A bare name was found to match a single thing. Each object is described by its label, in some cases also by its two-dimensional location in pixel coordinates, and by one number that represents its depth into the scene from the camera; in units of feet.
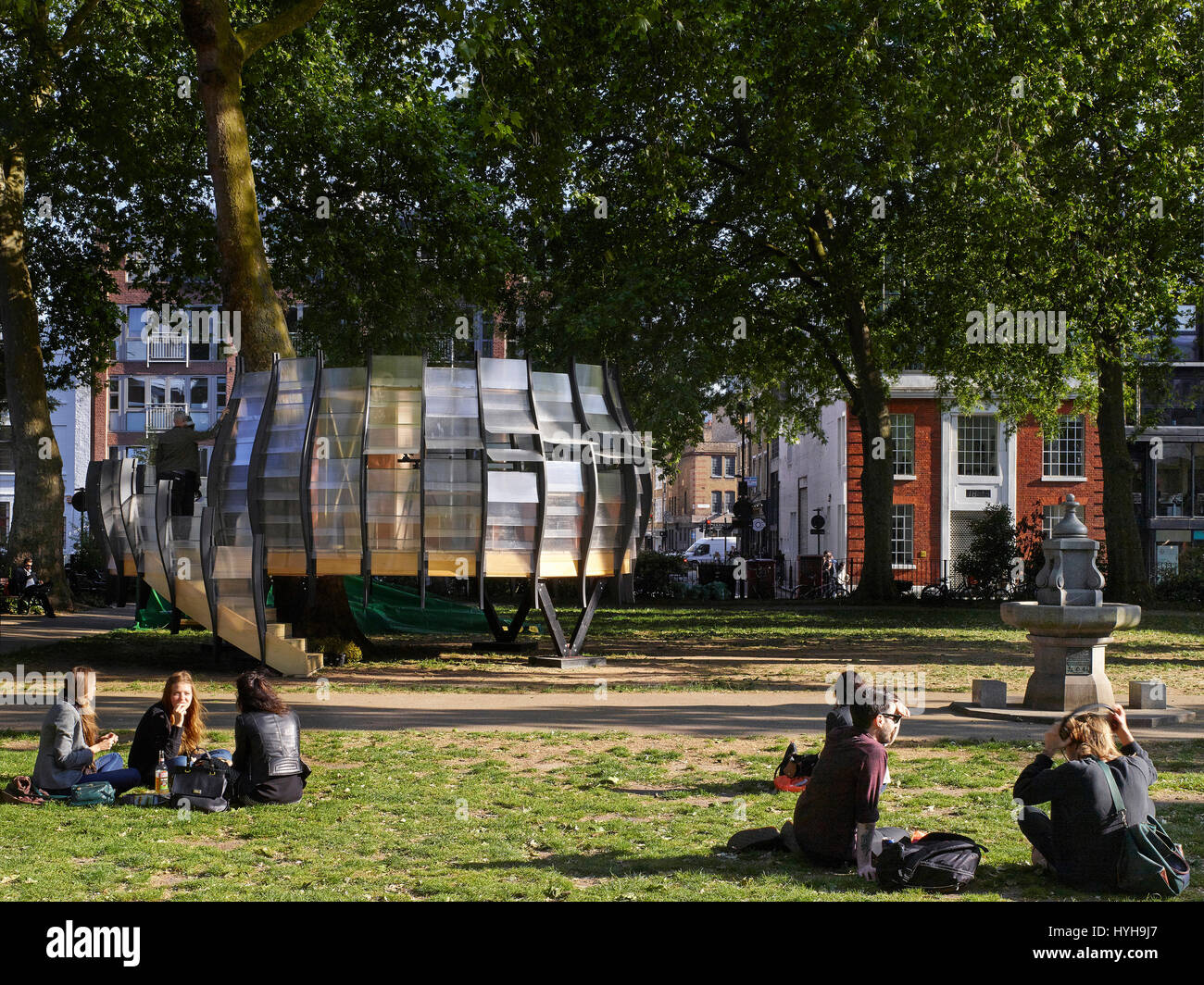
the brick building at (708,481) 398.62
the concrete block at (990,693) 50.44
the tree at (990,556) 132.16
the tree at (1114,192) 82.43
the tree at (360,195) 97.86
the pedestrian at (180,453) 68.90
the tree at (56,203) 93.45
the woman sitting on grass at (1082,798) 24.16
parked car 219.00
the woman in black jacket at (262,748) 31.96
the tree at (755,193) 70.28
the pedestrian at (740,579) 133.90
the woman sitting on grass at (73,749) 32.32
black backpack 24.07
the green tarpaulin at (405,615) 86.07
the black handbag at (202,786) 31.48
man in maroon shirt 25.53
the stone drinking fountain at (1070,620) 46.80
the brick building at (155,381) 224.53
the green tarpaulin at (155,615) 88.07
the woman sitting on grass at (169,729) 33.12
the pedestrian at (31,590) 101.24
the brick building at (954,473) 164.45
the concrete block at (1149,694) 49.65
